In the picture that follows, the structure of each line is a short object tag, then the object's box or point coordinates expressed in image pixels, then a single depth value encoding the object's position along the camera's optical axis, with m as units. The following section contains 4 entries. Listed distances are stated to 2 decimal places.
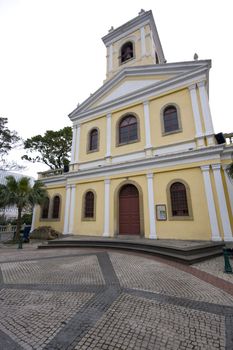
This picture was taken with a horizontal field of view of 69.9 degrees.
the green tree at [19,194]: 11.84
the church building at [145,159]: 8.63
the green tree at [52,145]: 21.52
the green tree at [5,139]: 16.14
